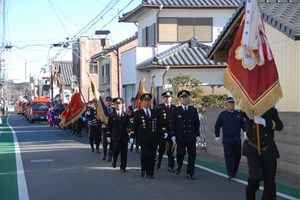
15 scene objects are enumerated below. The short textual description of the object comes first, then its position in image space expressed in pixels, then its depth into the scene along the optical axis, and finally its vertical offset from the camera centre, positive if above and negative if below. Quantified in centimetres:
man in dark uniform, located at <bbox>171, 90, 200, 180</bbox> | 1258 -79
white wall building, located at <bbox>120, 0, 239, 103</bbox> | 3003 +314
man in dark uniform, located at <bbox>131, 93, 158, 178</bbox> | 1261 -91
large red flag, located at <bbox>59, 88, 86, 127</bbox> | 2831 -84
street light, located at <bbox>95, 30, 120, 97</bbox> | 3603 +401
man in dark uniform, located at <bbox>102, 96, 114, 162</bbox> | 1659 -133
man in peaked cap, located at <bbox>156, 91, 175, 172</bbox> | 1333 -87
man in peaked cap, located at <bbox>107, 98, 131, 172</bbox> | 1405 -97
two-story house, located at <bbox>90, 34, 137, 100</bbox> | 4634 +251
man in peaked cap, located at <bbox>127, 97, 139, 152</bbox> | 2013 -55
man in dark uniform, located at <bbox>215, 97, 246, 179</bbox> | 1255 -93
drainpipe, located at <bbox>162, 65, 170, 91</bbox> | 2966 +89
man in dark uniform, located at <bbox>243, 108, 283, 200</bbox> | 827 -96
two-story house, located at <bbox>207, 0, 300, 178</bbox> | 1252 +106
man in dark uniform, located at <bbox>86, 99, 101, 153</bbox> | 1955 -123
